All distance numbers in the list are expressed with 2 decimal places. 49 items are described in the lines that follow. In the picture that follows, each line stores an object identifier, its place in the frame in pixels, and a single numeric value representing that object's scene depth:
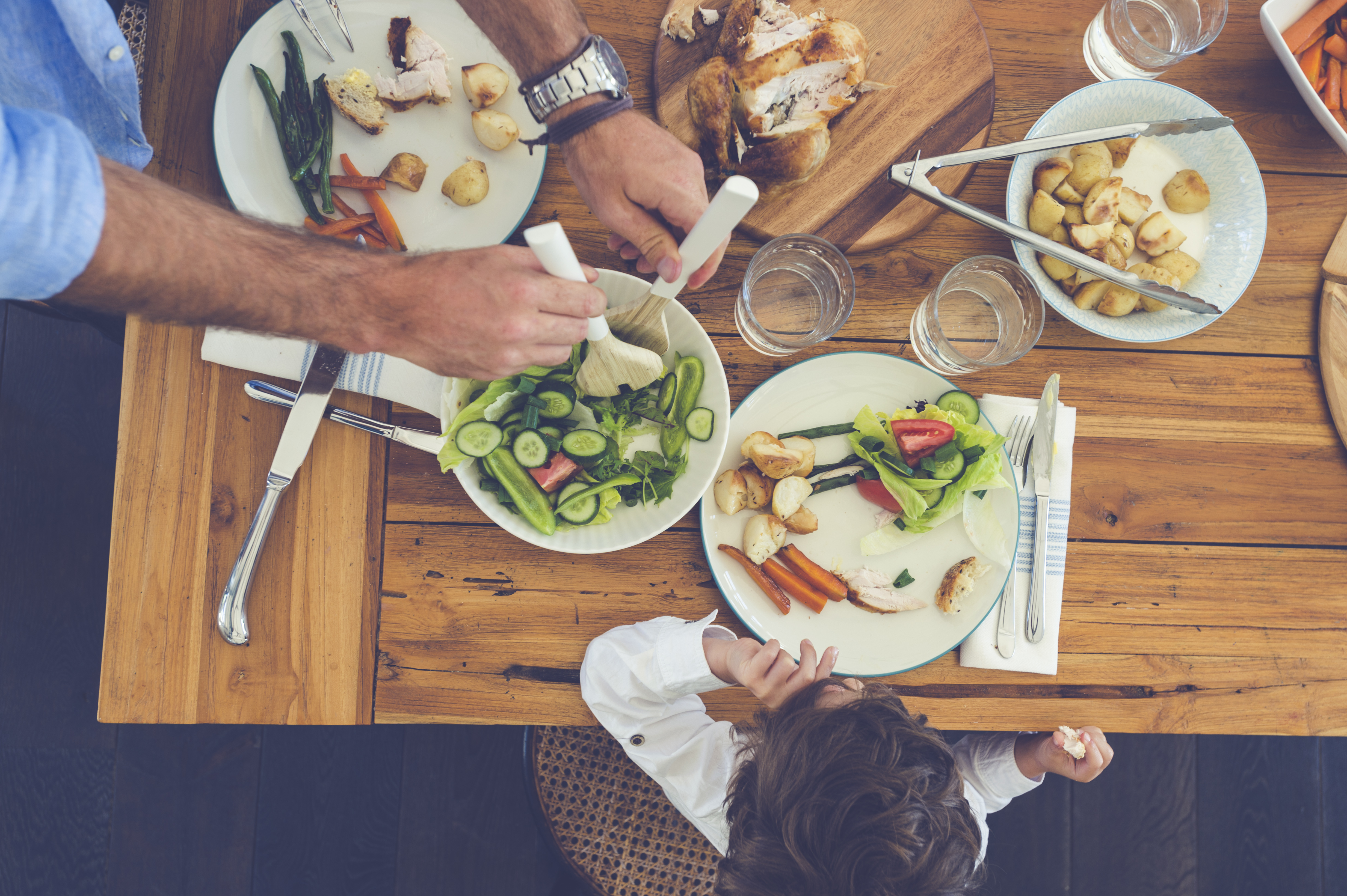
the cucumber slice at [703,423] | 1.43
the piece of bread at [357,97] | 1.41
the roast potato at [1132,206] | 1.55
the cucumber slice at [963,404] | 1.54
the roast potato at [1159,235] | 1.55
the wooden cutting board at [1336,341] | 1.65
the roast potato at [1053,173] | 1.51
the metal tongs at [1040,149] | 1.45
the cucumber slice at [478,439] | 1.38
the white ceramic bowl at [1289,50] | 1.57
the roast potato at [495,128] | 1.41
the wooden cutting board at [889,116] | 1.53
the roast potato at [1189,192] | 1.58
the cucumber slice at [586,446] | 1.43
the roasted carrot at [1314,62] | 1.62
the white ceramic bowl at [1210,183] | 1.53
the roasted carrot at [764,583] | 1.51
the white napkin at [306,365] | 1.46
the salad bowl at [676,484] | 1.40
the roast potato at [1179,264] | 1.57
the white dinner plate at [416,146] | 1.43
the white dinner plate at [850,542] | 1.53
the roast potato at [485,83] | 1.41
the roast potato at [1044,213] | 1.50
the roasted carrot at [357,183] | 1.43
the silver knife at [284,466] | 1.43
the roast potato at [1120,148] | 1.54
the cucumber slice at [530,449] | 1.41
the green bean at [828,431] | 1.54
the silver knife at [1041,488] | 1.56
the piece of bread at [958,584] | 1.52
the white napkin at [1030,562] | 1.58
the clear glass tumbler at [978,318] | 1.54
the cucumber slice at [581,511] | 1.43
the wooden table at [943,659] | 1.49
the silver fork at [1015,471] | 1.57
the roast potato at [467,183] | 1.44
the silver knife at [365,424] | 1.46
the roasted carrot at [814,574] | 1.51
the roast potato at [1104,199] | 1.50
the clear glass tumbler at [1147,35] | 1.60
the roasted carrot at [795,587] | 1.51
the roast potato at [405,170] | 1.43
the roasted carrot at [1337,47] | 1.61
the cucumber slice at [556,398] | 1.42
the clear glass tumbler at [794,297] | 1.52
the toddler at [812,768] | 1.41
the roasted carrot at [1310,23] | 1.59
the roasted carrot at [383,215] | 1.44
